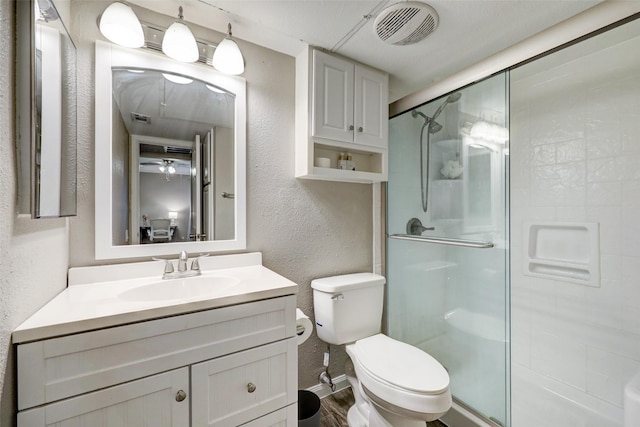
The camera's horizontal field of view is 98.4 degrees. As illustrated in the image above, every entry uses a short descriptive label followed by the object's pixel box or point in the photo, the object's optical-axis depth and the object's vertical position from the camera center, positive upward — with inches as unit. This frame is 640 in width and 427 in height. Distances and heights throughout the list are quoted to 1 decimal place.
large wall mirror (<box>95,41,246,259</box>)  47.0 +11.0
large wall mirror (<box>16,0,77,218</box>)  28.8 +12.1
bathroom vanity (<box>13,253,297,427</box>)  29.1 -17.2
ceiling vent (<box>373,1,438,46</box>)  47.9 +35.5
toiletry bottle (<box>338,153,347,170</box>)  69.2 +12.6
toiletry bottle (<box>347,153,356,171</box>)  69.8 +12.5
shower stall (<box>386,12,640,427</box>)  56.9 -5.3
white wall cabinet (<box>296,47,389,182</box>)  61.0 +23.5
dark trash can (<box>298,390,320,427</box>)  57.8 -40.7
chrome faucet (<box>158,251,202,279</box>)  48.2 -9.9
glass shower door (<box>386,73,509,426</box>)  57.1 -5.9
